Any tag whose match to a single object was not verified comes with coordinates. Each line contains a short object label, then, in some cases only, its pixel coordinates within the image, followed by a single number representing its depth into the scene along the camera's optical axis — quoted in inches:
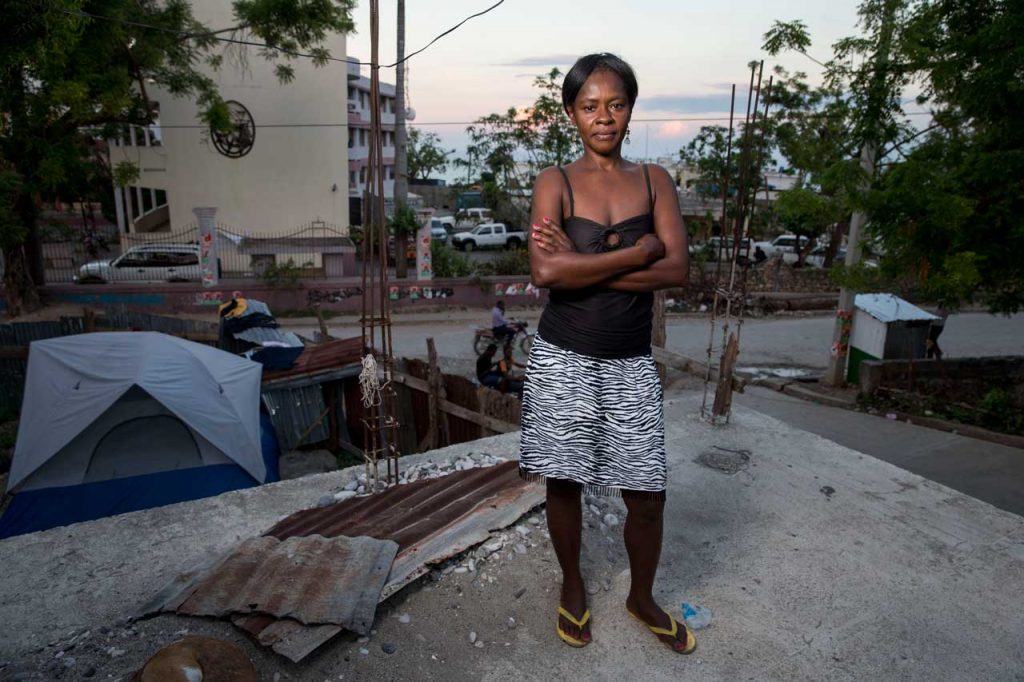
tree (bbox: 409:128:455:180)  1654.8
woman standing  83.6
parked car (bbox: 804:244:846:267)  981.8
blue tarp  238.7
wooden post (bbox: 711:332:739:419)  170.9
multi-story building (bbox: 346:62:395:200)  1266.0
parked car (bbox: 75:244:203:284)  649.6
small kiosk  439.2
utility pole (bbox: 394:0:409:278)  709.3
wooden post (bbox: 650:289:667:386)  216.4
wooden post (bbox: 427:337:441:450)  293.6
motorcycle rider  478.6
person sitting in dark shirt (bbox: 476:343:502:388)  376.2
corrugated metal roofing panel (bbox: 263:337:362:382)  335.0
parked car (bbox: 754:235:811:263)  987.3
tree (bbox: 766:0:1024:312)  262.2
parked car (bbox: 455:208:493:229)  1256.2
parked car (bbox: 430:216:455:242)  1119.7
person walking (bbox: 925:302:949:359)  452.1
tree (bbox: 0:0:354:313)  488.7
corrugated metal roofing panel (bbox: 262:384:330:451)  335.3
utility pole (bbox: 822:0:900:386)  316.2
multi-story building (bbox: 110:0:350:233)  765.9
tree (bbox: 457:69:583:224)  832.9
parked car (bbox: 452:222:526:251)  1134.4
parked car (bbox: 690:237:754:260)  808.2
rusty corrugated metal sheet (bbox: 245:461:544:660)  84.5
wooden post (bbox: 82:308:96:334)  381.1
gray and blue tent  245.3
